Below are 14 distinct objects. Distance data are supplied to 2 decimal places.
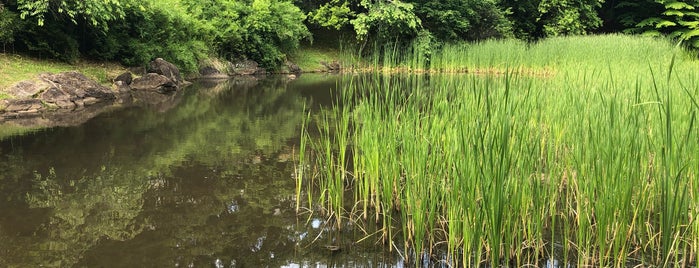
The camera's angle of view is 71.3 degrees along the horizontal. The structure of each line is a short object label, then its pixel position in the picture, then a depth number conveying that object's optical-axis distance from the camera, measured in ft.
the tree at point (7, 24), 35.47
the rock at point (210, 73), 57.36
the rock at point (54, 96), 31.78
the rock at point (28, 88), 30.76
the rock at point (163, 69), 46.42
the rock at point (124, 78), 42.04
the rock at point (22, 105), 29.25
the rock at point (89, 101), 33.99
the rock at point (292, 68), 67.56
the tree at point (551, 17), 78.33
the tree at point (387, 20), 67.51
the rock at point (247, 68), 62.51
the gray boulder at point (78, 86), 33.68
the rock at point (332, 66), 72.95
